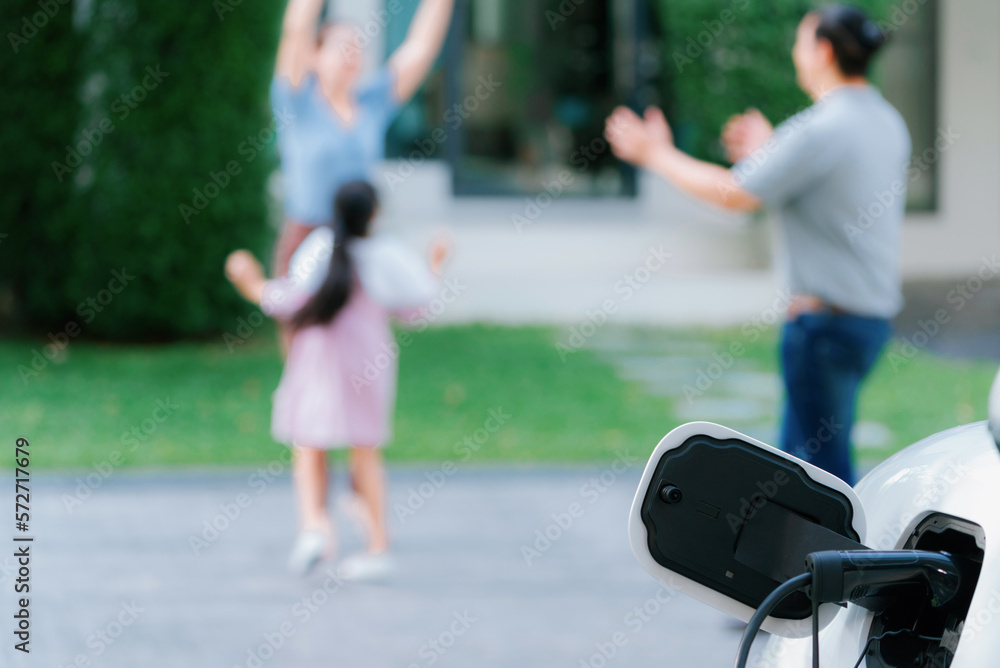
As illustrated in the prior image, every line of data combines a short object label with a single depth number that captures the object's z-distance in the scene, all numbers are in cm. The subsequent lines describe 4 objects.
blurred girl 966
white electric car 312
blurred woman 1134
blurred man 804
